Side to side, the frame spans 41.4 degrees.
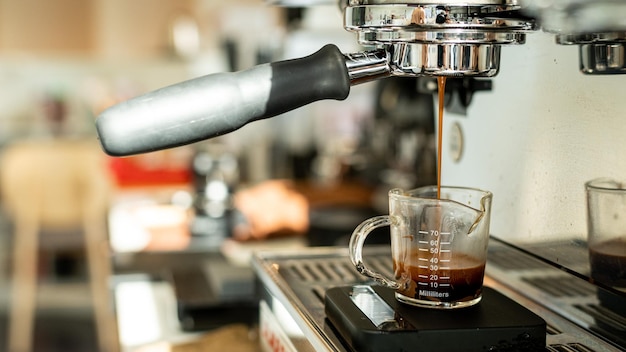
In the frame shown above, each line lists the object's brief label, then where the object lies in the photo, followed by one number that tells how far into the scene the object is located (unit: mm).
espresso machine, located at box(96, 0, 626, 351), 533
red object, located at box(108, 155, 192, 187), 2711
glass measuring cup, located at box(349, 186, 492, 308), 608
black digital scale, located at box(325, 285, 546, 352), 553
